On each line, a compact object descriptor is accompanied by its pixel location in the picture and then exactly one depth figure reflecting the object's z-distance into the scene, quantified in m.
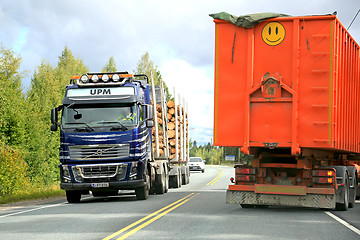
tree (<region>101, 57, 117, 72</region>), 72.64
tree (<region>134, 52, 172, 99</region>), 65.91
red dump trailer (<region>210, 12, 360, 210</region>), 12.71
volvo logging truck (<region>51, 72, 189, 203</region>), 16.58
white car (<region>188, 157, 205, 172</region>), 55.16
